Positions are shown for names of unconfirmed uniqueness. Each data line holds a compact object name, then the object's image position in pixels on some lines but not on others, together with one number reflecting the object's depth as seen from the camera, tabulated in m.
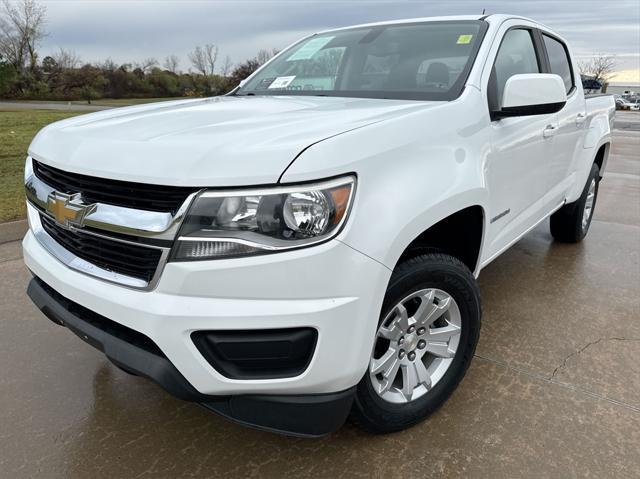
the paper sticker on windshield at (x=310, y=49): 3.41
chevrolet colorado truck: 1.58
